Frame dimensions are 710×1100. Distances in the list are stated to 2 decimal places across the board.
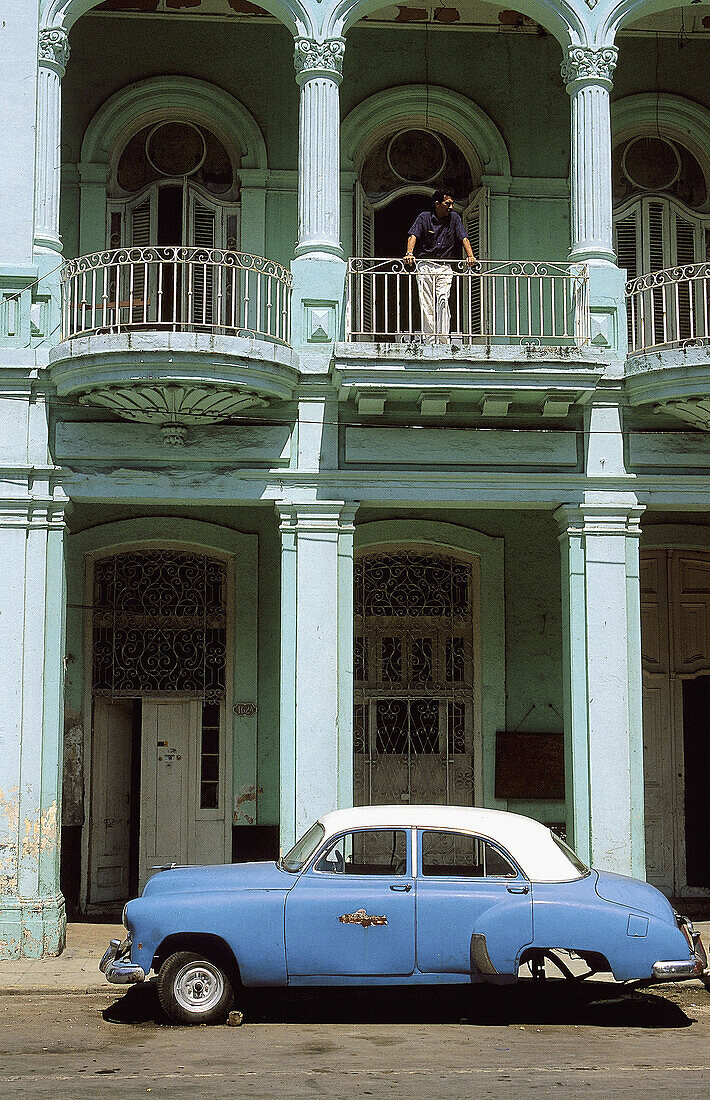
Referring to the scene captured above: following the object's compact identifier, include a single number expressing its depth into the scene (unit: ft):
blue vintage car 29.17
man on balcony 40.52
